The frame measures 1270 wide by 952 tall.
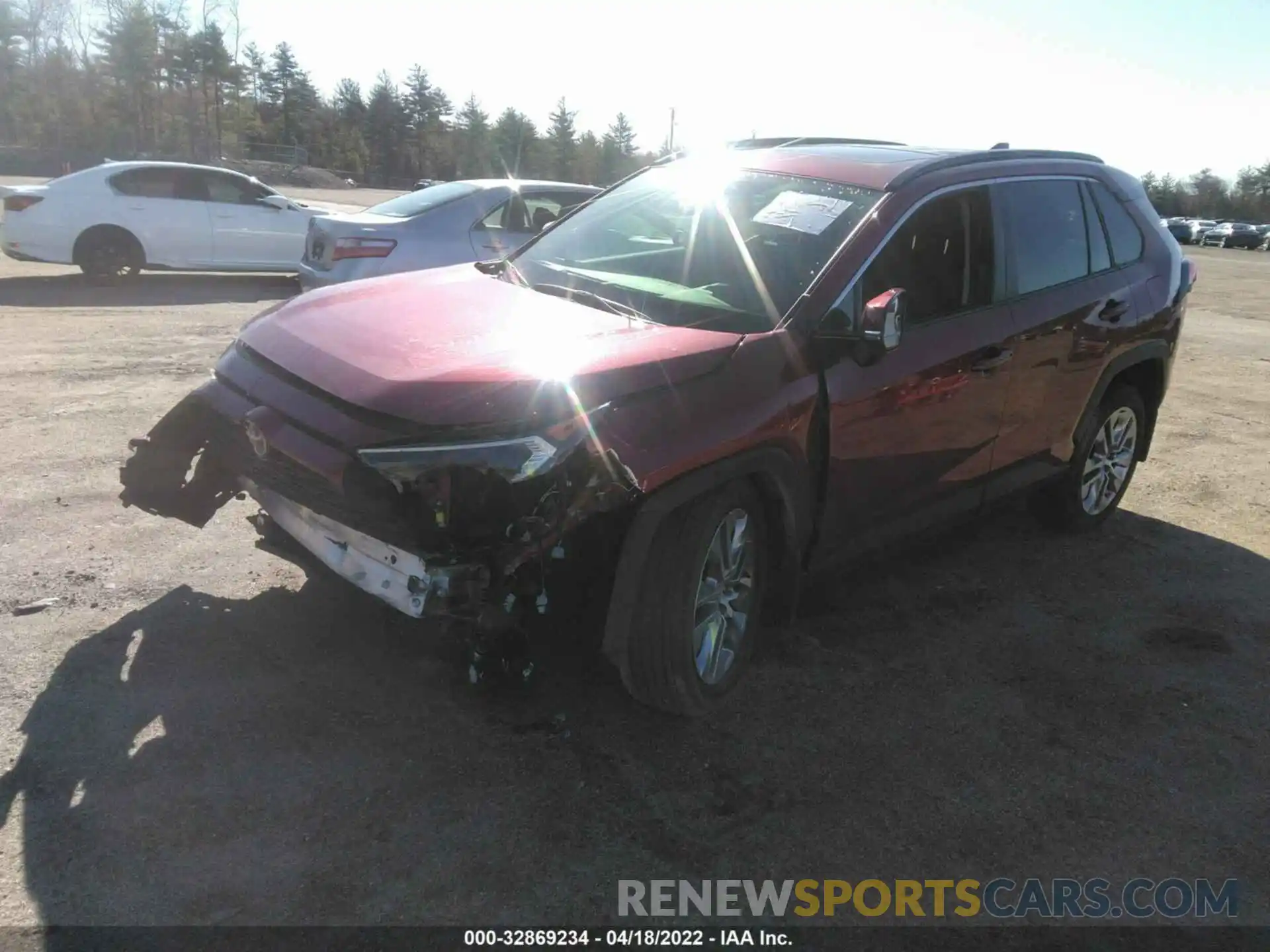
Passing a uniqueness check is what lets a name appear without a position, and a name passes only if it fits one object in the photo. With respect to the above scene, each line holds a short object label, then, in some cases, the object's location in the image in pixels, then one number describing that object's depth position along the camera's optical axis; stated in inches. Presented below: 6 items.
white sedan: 453.1
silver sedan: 323.6
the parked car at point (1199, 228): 2241.6
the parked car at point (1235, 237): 2201.0
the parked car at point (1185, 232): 2025.1
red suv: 112.2
